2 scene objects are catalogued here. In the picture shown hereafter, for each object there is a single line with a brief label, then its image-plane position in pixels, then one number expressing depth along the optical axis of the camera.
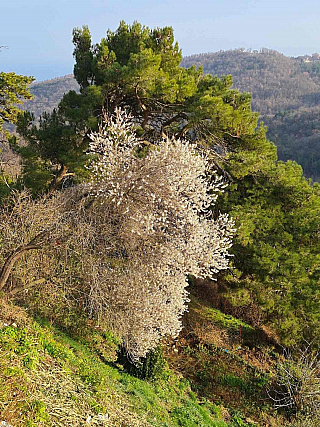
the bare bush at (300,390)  8.98
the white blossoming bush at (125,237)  7.27
